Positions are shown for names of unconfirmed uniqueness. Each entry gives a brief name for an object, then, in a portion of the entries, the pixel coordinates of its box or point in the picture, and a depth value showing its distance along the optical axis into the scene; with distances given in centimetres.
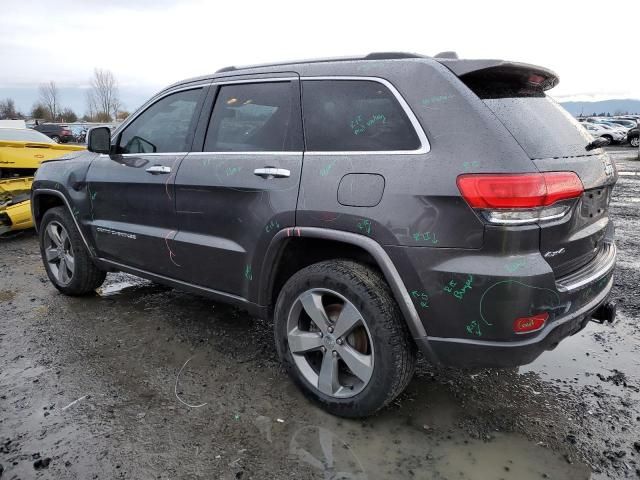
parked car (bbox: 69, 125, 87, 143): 4194
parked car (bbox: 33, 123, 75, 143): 3697
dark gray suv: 214
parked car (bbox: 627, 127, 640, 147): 2851
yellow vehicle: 694
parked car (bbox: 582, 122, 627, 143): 3169
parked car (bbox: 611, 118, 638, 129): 3452
